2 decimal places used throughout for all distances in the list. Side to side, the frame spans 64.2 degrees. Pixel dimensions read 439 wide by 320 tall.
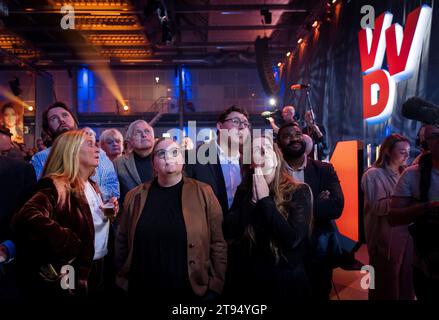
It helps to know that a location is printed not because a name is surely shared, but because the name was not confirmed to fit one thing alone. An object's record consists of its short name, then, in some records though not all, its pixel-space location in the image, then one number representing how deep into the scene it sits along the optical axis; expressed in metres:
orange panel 5.02
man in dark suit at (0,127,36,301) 1.76
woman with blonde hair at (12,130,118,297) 1.74
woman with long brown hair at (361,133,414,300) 2.76
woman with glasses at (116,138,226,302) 2.03
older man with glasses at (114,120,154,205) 3.14
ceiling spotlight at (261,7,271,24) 8.76
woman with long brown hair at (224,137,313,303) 1.86
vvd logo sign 3.96
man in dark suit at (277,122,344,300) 2.57
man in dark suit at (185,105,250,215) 2.64
